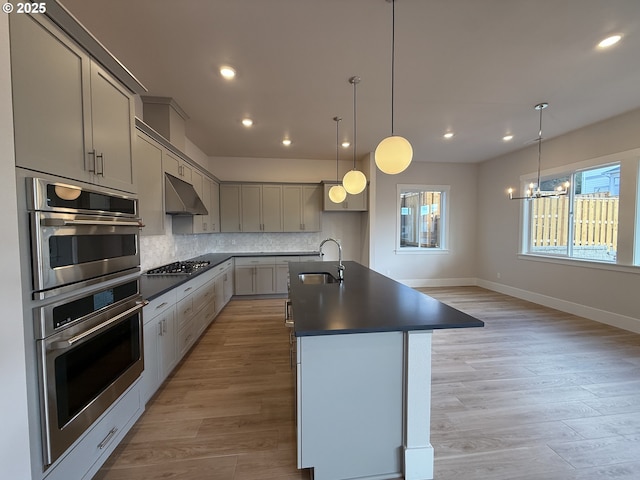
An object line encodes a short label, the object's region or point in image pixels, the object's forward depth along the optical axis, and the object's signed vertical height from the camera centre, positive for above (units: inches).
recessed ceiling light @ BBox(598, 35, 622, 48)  83.3 +60.5
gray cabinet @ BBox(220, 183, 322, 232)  210.5 +17.9
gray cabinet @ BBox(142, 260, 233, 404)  80.7 -36.9
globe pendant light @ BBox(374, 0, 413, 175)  74.6 +21.6
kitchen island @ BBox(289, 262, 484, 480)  55.1 -35.8
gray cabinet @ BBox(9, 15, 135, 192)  41.5 +23.2
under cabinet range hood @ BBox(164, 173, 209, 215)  120.2 +15.6
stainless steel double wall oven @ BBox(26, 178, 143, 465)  43.3 -14.2
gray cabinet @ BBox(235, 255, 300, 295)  201.9 -35.9
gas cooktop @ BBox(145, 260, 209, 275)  116.3 -19.0
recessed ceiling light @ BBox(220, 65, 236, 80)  97.7 +59.9
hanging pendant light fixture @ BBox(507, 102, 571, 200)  130.9 +27.0
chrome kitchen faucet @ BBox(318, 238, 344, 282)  103.6 -17.8
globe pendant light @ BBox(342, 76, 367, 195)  118.0 +21.4
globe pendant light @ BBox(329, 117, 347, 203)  143.9 +19.7
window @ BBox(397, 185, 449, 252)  247.3 +9.9
